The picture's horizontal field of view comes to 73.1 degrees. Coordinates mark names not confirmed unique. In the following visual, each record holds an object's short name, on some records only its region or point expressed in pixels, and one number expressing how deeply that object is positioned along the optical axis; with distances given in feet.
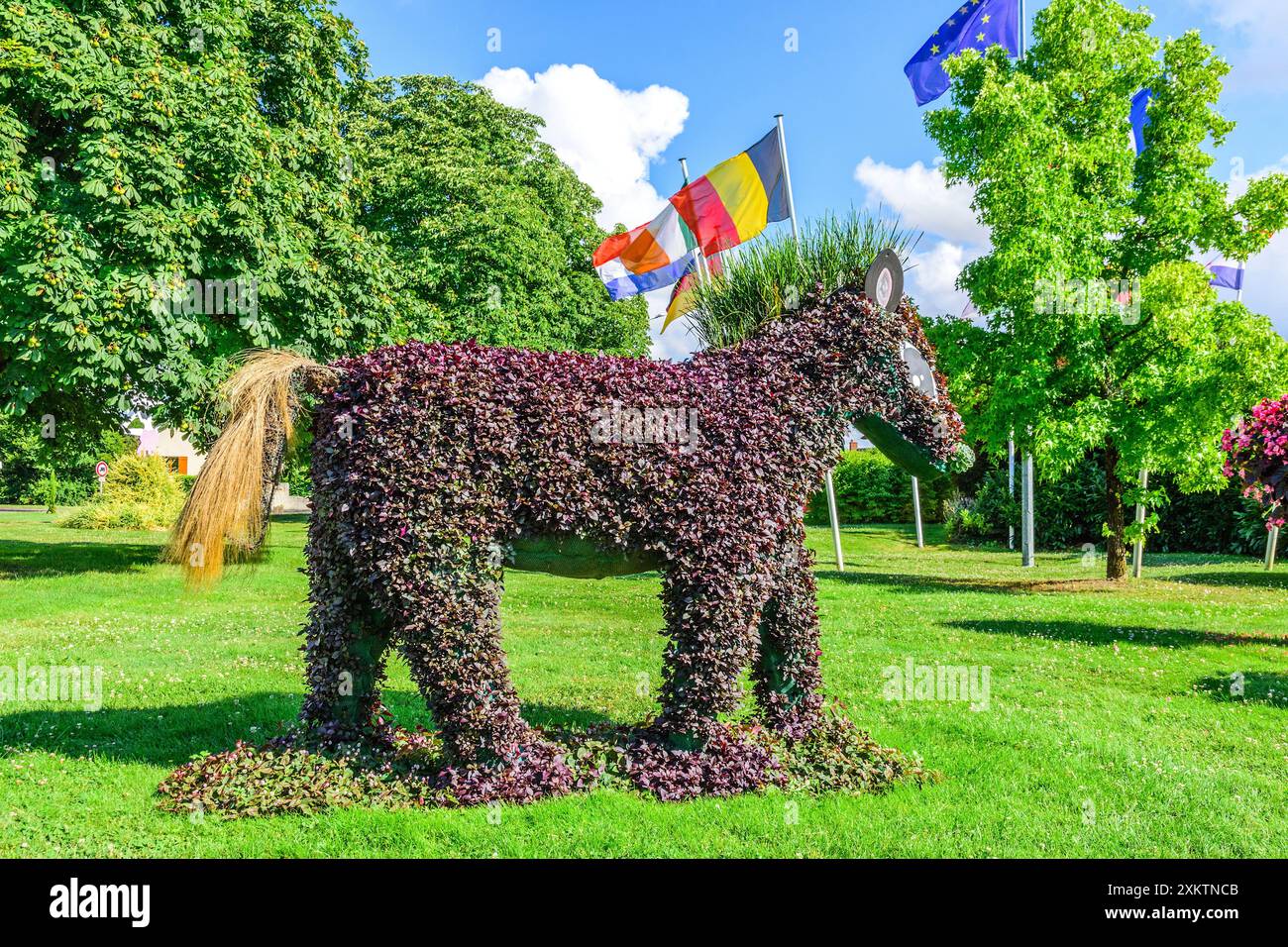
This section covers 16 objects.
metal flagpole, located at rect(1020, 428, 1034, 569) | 72.12
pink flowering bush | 34.35
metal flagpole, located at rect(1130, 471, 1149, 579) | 55.98
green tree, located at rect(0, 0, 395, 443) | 41.22
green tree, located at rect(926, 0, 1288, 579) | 50.55
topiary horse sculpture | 17.30
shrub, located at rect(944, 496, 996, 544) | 95.14
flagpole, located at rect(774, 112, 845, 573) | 54.03
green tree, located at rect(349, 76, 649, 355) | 69.87
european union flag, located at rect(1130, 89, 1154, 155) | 55.16
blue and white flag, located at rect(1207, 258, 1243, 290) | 67.87
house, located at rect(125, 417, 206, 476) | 155.55
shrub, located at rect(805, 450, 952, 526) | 116.40
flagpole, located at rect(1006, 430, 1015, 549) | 82.83
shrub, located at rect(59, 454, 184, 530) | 98.99
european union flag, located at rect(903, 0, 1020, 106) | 61.26
